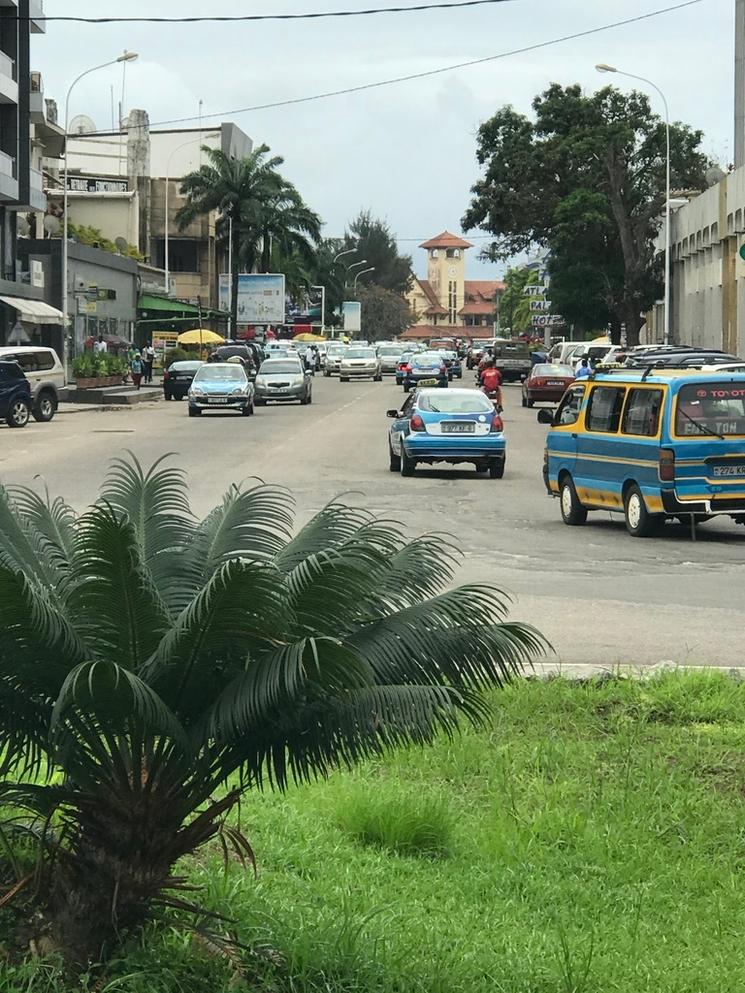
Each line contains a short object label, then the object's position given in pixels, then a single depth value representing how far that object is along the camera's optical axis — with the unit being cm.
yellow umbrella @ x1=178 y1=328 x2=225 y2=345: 8319
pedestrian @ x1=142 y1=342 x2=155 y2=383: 7246
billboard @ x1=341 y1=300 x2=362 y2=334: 17125
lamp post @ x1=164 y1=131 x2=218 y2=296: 11281
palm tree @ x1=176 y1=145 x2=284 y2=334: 9875
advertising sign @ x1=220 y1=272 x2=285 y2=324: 10869
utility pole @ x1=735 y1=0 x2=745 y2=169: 6638
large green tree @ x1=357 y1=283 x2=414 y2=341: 19462
